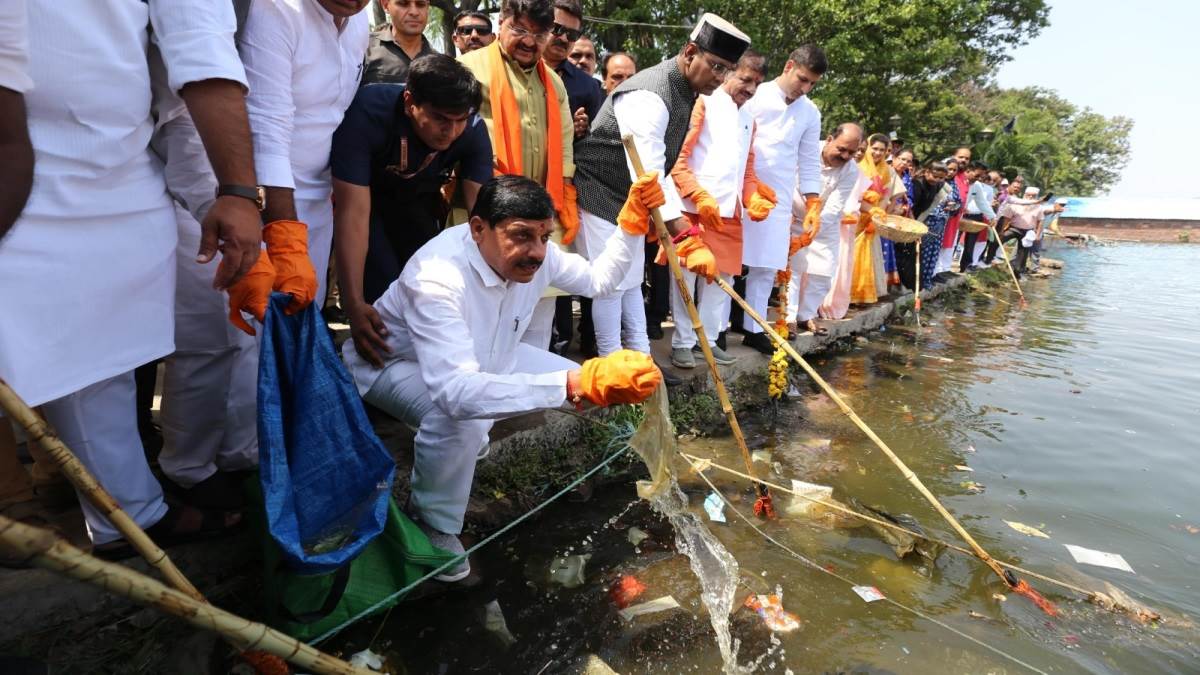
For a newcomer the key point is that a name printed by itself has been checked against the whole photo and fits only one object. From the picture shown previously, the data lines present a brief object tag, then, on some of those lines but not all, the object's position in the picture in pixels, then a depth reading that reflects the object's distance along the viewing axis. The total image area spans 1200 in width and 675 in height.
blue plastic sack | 1.80
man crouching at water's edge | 2.01
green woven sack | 1.82
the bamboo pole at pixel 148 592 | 0.92
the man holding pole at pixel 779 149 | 4.82
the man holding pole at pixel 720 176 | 4.16
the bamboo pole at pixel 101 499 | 1.20
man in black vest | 3.50
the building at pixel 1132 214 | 31.95
